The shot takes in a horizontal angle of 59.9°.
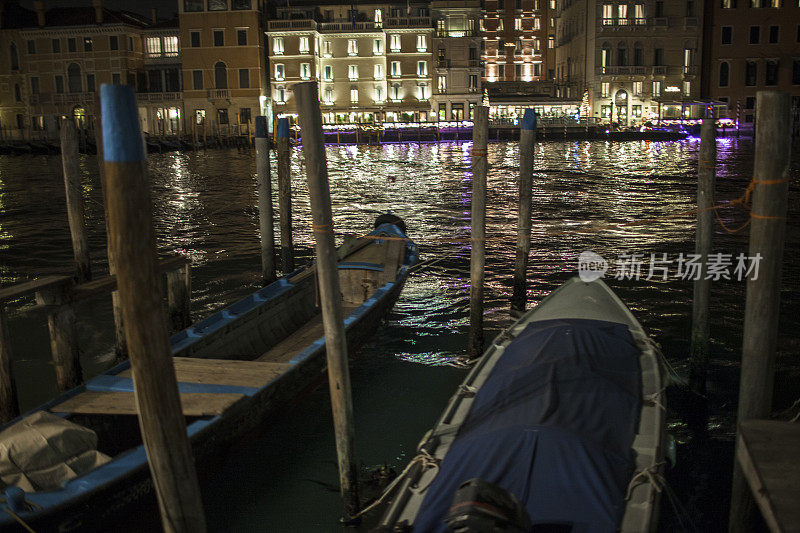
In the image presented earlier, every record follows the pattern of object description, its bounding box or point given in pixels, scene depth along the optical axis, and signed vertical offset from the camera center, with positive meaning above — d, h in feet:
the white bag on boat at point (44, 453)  13.12 -5.68
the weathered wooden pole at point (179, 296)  24.68 -4.99
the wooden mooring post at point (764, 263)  11.83 -2.12
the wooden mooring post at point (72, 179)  26.95 -0.82
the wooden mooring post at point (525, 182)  25.38 -1.29
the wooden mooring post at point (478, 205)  21.63 -1.82
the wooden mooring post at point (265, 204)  29.73 -2.20
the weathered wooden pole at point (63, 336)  18.11 -4.72
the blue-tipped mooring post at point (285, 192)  31.14 -1.78
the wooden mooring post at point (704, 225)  19.47 -2.32
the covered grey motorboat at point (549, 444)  10.70 -5.28
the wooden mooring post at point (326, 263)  13.89 -2.27
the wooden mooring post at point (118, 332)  22.20 -5.56
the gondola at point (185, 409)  12.79 -5.82
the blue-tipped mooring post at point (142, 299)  9.16 -1.90
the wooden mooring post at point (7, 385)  16.55 -5.44
